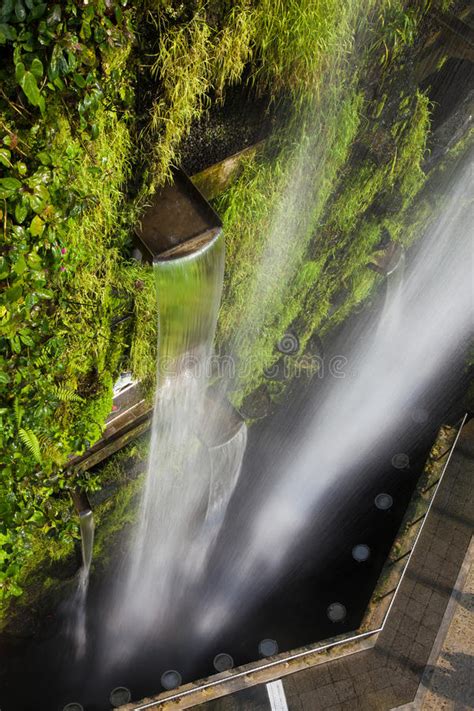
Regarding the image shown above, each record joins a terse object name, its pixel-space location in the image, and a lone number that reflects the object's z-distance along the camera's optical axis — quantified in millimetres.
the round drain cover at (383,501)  11531
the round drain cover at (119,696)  9312
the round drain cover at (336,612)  10367
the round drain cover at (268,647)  9961
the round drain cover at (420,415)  12625
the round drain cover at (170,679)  9609
